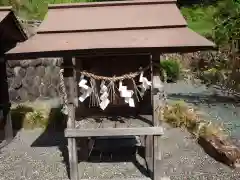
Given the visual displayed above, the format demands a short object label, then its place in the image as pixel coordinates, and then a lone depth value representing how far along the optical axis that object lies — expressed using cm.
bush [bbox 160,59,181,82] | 1089
